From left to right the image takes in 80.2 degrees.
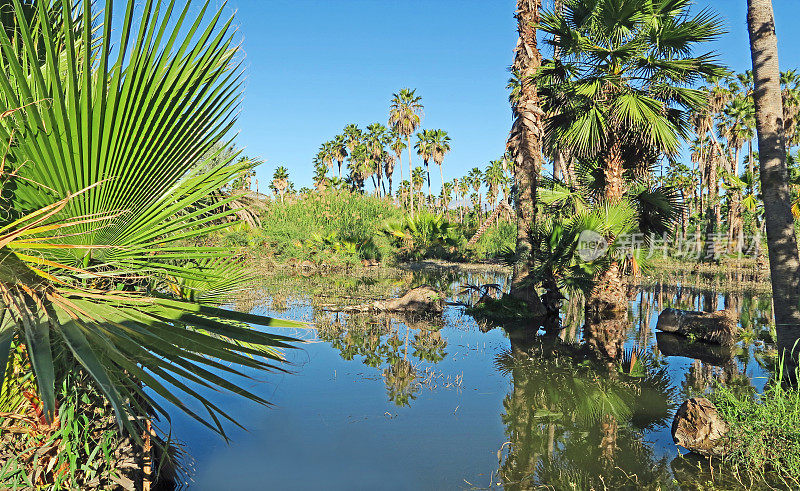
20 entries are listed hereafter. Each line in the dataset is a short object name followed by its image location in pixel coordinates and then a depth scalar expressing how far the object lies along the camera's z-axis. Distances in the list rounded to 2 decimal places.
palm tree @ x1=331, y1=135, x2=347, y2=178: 62.31
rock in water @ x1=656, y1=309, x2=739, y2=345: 8.79
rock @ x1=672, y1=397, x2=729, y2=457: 4.29
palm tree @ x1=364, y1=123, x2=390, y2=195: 57.81
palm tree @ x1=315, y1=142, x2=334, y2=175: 63.06
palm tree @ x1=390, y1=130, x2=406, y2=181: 52.96
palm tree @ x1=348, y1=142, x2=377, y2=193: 59.08
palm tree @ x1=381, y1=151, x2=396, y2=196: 66.01
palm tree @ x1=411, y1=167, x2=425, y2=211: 70.69
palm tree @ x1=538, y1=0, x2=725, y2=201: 9.82
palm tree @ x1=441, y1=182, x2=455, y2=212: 85.89
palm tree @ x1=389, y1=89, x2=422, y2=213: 48.26
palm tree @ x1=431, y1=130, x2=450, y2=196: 55.50
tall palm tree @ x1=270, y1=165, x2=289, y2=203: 62.95
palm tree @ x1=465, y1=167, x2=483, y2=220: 80.00
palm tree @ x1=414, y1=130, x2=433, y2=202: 55.56
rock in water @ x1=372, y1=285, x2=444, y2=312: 11.47
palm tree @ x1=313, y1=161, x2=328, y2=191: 61.34
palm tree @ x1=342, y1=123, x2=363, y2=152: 61.09
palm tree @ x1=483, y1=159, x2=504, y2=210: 70.69
